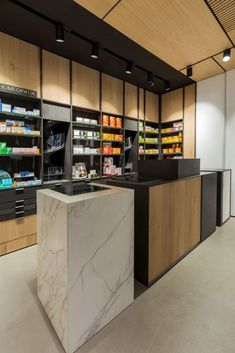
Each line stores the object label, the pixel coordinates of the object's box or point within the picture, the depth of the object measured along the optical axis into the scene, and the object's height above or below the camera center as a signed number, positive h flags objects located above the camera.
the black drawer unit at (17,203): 2.86 -0.53
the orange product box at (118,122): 4.69 +1.12
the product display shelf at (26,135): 2.89 +0.52
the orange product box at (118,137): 4.66 +0.75
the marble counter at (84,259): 1.37 -0.71
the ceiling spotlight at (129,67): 3.83 +1.98
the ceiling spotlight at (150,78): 4.39 +2.03
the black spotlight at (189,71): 4.26 +2.15
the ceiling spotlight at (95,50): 3.18 +1.91
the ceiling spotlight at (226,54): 3.53 +2.07
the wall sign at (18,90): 2.83 +1.17
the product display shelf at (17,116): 3.01 +0.84
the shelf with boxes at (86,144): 4.04 +0.56
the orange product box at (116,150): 4.71 +0.45
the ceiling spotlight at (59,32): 2.65 +1.85
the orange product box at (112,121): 4.53 +1.10
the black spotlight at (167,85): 4.97 +2.13
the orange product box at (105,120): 4.38 +1.09
